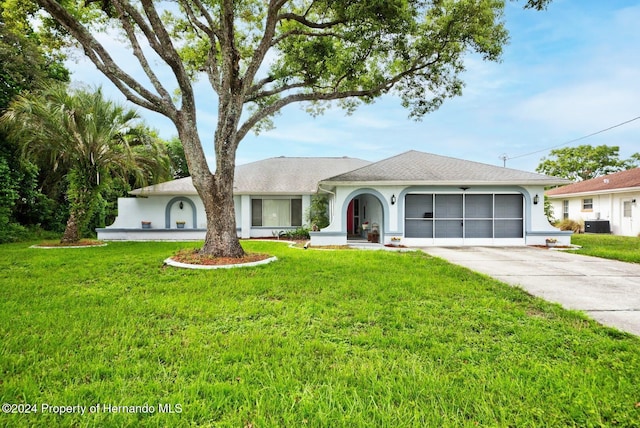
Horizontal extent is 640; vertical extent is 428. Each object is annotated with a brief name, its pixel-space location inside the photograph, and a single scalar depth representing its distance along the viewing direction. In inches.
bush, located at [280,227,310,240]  652.1
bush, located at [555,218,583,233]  869.8
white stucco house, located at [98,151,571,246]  518.3
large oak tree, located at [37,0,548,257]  356.5
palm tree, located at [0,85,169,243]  474.7
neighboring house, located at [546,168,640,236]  741.3
